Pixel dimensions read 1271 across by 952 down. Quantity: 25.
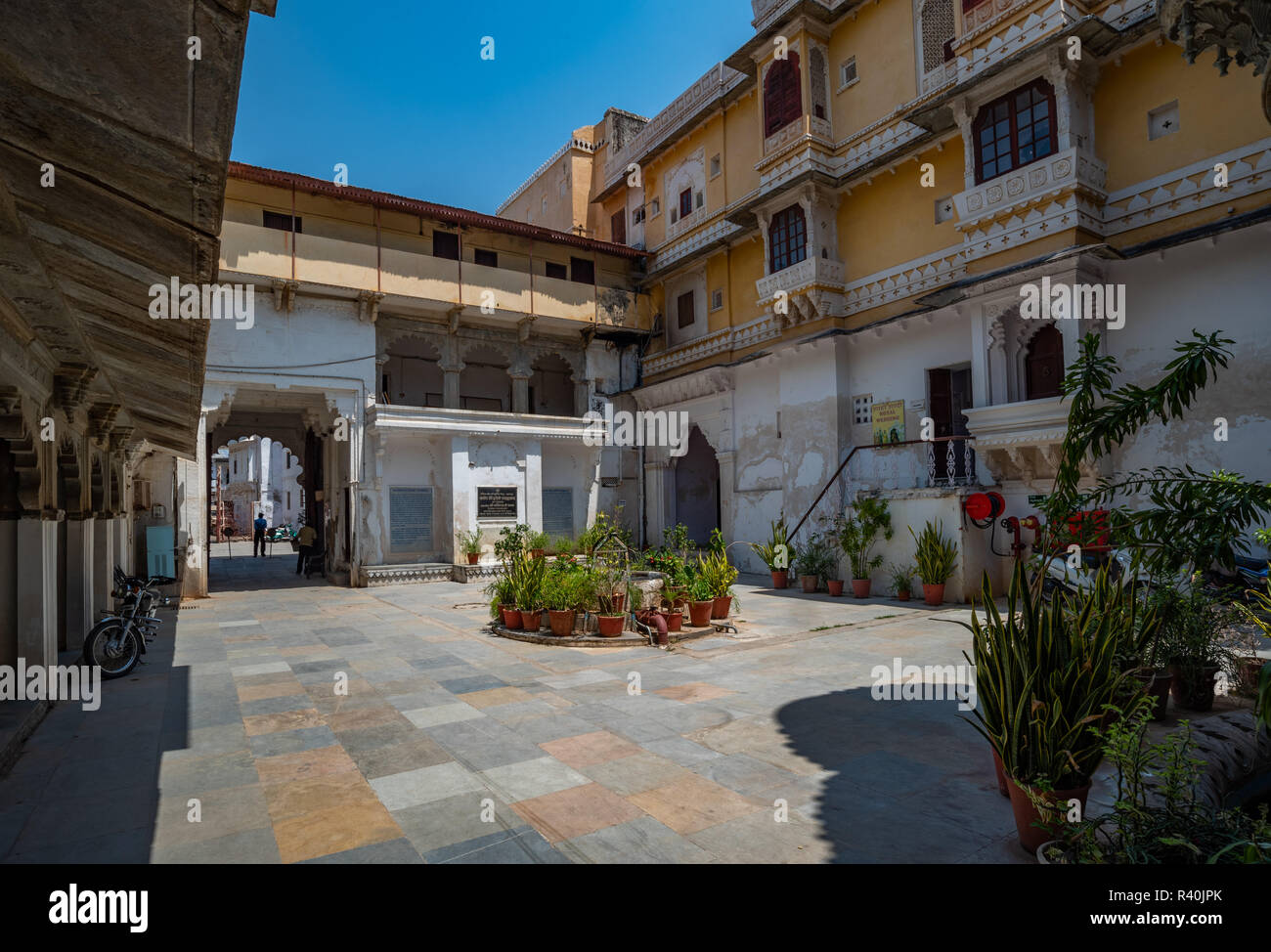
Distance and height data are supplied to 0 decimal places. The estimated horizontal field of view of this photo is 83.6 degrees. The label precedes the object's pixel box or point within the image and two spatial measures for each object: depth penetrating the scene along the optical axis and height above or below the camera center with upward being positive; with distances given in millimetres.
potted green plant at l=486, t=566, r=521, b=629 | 10484 -1560
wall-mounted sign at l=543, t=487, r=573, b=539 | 22281 -429
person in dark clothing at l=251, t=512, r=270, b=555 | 28781 -1348
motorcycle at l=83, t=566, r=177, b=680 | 7848 -1514
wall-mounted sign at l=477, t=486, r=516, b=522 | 19984 -78
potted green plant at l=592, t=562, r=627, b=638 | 9695 -1423
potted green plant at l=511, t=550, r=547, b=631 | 10219 -1375
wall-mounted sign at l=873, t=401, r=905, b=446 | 15906 +1594
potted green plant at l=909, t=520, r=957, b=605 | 12445 -1231
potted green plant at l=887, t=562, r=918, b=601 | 13141 -1664
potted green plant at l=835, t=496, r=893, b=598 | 13781 -868
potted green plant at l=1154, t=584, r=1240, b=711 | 5855 -1306
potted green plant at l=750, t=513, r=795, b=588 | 15953 -1401
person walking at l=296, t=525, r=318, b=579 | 20938 -1181
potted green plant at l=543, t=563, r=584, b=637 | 9766 -1423
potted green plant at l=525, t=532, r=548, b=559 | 15592 -992
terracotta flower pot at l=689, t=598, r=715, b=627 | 10375 -1725
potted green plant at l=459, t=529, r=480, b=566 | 19094 -1207
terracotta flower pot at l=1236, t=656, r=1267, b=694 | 5977 -1608
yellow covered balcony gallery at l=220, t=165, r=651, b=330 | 17812 +6797
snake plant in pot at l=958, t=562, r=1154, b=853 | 3590 -1071
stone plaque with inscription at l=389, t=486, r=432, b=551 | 19594 -490
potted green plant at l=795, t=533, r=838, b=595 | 14867 -1490
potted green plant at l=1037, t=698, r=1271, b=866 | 2789 -1387
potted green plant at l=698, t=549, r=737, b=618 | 10789 -1275
